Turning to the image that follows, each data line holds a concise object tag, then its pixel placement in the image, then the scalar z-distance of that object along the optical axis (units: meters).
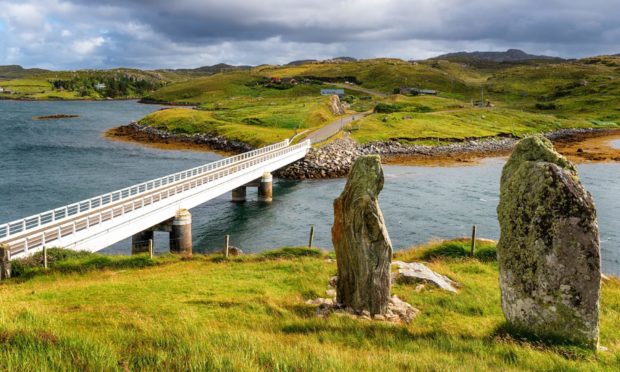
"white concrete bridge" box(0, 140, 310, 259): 29.81
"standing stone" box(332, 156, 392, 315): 16.38
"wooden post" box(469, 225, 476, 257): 28.14
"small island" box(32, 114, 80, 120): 164.38
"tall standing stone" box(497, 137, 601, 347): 12.58
